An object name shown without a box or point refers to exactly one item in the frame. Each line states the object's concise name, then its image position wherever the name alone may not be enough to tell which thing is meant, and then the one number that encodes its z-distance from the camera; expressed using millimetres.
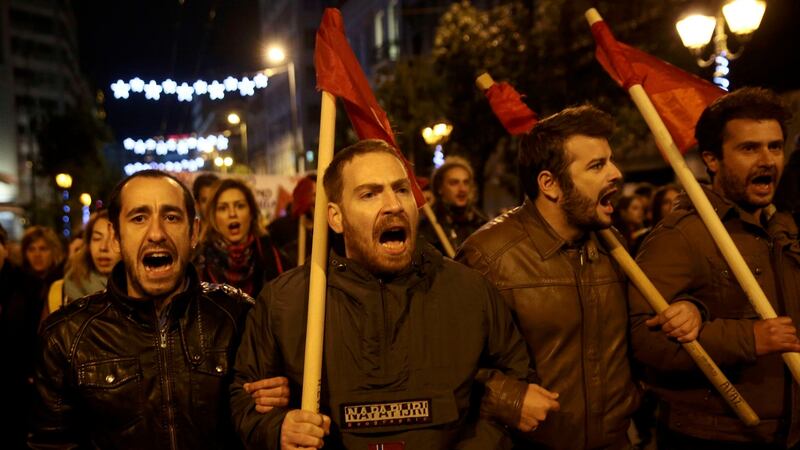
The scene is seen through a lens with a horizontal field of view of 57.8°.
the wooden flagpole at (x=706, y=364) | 3084
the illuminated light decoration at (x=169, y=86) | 17969
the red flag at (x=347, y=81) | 3150
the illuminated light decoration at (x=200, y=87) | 18484
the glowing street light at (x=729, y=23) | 9141
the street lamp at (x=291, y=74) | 21812
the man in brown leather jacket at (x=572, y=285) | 3145
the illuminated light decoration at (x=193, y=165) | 71600
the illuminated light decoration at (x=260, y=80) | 19597
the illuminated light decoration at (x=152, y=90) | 17438
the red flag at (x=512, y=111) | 3844
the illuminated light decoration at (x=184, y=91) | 17969
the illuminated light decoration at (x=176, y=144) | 33219
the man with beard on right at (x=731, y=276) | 3266
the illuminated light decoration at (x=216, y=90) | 18516
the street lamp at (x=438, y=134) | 16884
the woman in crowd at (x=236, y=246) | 5523
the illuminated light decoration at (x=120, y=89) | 16547
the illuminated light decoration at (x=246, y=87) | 18944
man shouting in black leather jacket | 2836
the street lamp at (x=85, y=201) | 42525
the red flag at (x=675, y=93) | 3820
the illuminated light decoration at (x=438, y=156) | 16781
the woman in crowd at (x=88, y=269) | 5406
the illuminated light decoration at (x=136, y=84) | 17062
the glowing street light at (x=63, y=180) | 31219
